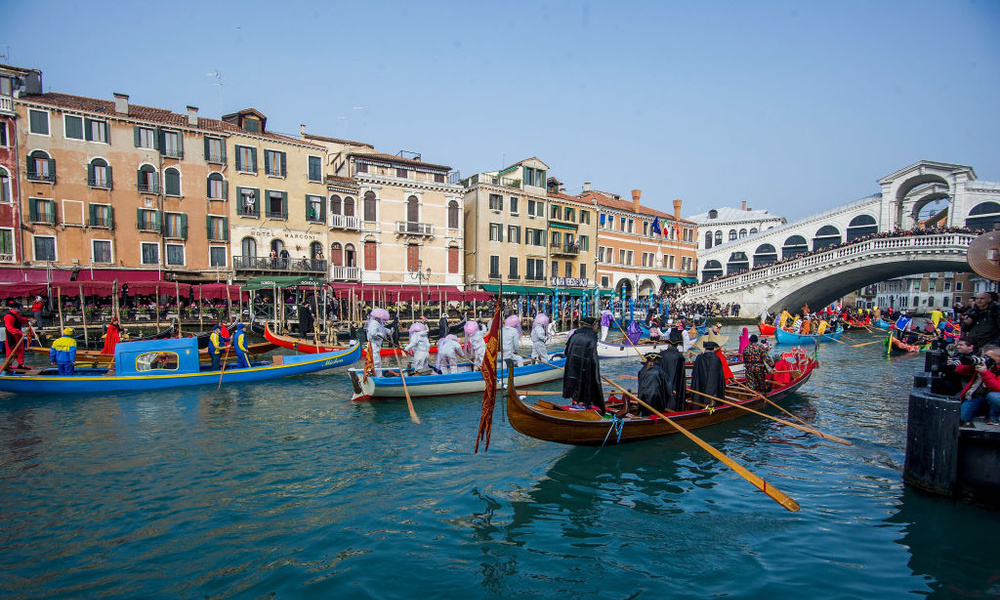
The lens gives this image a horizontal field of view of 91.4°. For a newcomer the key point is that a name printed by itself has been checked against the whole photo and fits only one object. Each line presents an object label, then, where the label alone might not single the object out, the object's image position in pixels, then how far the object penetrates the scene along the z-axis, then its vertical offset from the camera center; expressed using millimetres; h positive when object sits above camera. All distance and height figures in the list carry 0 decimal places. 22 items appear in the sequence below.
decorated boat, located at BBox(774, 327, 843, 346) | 27312 -3197
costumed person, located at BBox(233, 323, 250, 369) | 14391 -2047
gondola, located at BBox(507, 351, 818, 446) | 7020 -2318
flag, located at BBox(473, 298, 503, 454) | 6262 -1123
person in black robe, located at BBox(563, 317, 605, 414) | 7648 -1438
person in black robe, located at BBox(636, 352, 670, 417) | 8117 -1764
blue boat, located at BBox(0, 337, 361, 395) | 12118 -2554
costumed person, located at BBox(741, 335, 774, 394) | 11828 -2103
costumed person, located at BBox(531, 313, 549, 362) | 15094 -1825
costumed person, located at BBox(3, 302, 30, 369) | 13766 -1529
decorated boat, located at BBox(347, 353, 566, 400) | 12039 -2636
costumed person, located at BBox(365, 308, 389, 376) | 13242 -1443
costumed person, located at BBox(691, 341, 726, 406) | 9641 -1911
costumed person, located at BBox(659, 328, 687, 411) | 8445 -1636
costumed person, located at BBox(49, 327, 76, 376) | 12273 -1949
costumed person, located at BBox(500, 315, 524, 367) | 12766 -1557
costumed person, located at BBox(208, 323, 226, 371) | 13992 -2023
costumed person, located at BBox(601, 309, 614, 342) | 23609 -2091
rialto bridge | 31547 +2640
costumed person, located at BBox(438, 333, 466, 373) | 13086 -2004
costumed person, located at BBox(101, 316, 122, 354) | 15789 -1974
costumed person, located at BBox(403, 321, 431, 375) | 13039 -1861
